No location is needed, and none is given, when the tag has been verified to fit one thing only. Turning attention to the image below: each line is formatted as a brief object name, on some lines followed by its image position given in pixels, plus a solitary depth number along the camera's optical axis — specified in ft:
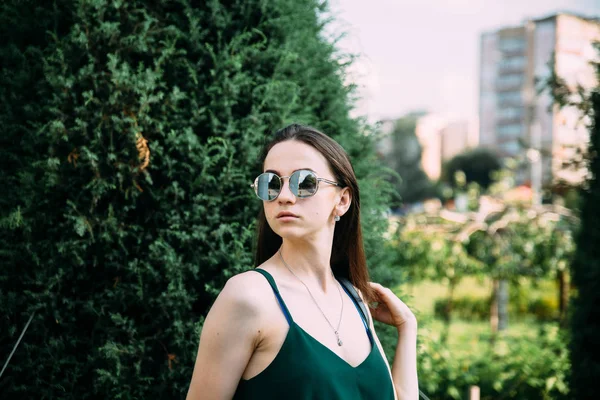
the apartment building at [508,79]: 179.73
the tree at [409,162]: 131.54
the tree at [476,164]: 132.05
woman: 4.72
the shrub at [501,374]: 17.33
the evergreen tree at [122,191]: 6.91
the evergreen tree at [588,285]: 14.38
